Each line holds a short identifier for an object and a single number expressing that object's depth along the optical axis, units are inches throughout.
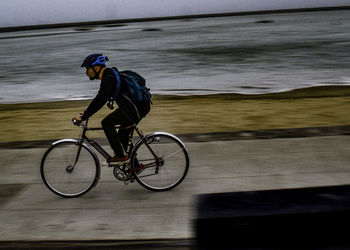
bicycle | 212.5
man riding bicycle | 201.2
